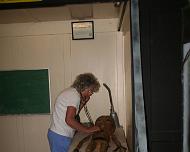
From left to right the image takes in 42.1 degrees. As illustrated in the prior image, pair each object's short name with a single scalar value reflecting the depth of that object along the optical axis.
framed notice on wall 3.00
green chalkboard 3.12
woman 2.21
